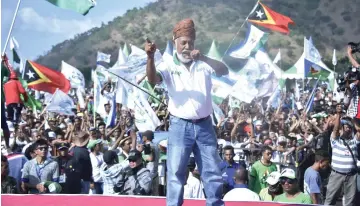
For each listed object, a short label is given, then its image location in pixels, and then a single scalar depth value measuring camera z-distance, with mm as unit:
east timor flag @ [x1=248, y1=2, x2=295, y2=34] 20078
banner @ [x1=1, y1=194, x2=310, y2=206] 7227
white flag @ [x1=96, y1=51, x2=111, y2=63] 21047
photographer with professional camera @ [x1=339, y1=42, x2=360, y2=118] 11508
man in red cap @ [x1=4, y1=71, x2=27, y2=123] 12891
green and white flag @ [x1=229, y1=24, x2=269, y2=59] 20562
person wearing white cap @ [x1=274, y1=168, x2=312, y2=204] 8531
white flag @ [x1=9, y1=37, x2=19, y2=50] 20719
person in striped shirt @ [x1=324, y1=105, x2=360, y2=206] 10305
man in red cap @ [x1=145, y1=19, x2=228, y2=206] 6086
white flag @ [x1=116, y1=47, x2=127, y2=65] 20706
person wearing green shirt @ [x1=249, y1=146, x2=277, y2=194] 10399
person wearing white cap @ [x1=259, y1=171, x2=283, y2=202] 8930
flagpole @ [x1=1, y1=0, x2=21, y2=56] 9055
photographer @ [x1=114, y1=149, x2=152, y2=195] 9672
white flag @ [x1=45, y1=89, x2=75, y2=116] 17047
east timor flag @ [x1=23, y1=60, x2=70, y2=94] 16578
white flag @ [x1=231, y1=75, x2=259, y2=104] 17500
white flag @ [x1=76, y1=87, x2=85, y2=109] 21594
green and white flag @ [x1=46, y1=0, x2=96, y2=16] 8883
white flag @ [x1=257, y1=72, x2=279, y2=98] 19250
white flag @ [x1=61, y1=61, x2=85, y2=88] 21938
